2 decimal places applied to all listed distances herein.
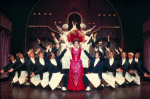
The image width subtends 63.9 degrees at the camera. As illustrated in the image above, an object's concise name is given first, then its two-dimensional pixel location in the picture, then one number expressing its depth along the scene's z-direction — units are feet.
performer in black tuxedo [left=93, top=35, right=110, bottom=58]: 13.47
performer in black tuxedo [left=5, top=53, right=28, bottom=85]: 11.90
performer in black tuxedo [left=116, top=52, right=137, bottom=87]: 11.29
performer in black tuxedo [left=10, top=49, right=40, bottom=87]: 11.39
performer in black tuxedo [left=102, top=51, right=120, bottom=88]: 10.68
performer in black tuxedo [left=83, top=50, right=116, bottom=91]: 9.75
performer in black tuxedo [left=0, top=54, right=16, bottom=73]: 12.42
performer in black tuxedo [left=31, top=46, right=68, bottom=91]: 10.11
